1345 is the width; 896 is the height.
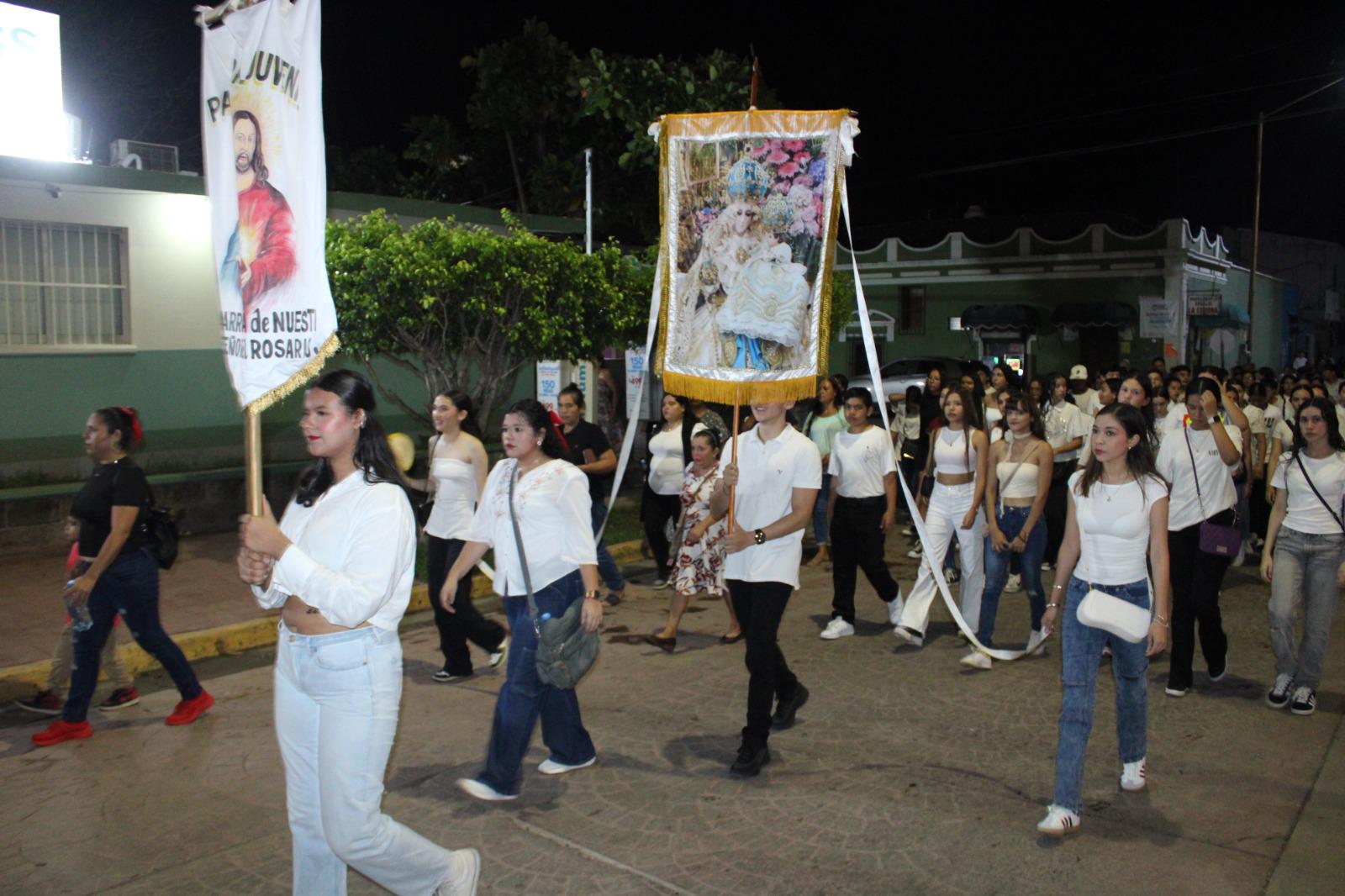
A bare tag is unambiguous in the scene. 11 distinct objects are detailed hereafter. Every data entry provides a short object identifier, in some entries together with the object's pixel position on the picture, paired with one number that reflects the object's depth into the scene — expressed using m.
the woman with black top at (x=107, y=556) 6.05
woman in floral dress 7.68
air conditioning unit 13.92
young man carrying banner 5.54
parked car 27.34
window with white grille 12.76
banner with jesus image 3.63
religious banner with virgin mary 6.27
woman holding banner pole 3.41
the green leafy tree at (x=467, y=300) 11.38
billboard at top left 14.26
